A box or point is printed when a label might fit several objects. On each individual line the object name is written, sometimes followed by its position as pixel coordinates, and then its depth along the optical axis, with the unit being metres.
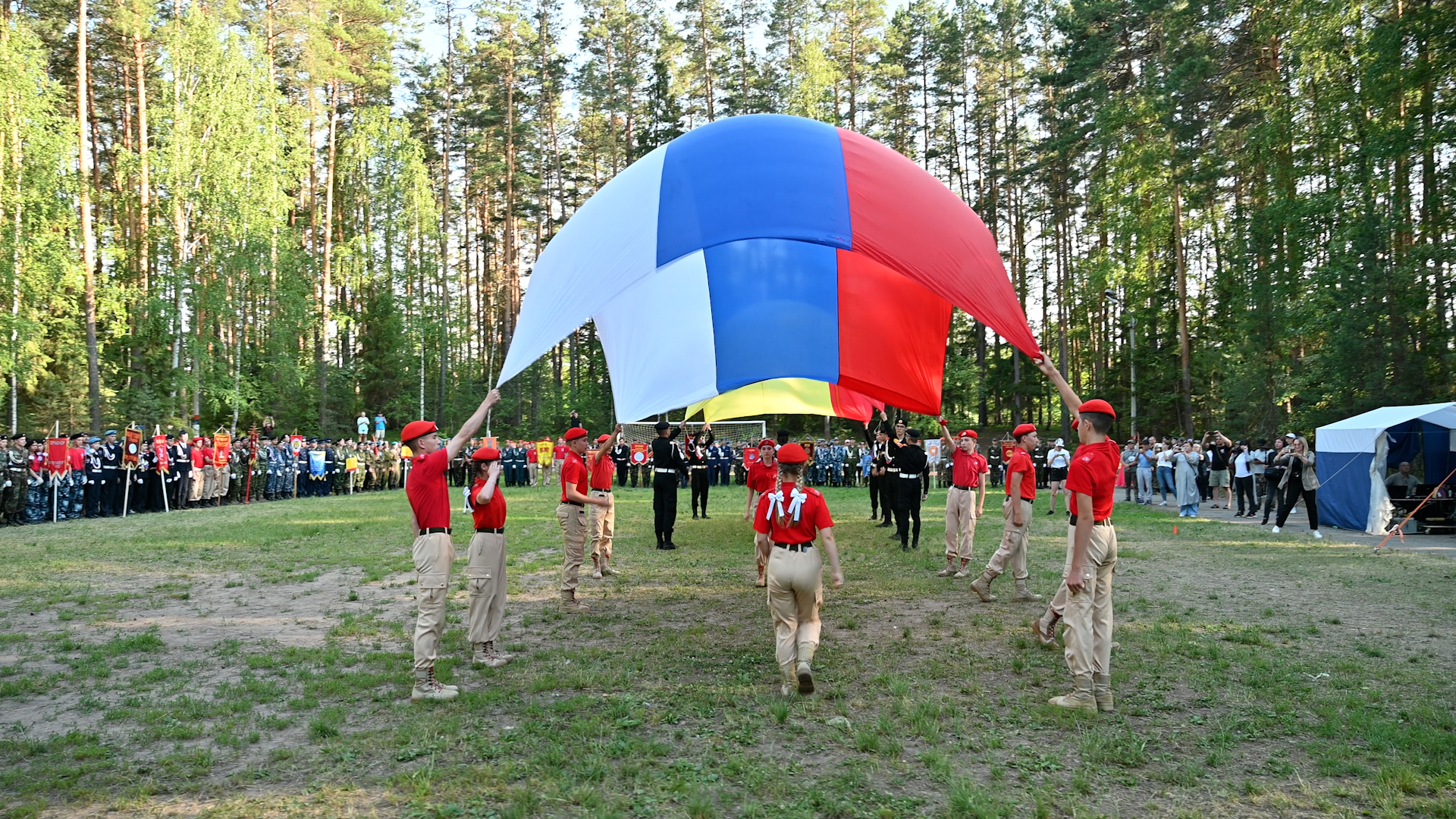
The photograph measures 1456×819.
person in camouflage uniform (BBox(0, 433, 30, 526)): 15.92
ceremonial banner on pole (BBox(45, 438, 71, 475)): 16.69
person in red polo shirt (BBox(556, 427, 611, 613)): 8.73
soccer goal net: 33.19
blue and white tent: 14.88
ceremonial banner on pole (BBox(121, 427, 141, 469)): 18.55
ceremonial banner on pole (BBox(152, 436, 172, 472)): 19.32
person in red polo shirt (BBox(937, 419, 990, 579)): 10.27
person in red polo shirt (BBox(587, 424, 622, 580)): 9.64
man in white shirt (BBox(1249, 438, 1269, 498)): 17.80
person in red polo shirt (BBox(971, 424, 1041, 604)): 8.73
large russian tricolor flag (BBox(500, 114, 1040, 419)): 6.79
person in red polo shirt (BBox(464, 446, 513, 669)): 6.55
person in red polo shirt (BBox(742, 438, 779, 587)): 11.48
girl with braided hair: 5.75
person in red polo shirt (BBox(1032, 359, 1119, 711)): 5.35
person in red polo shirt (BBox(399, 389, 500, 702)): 5.59
